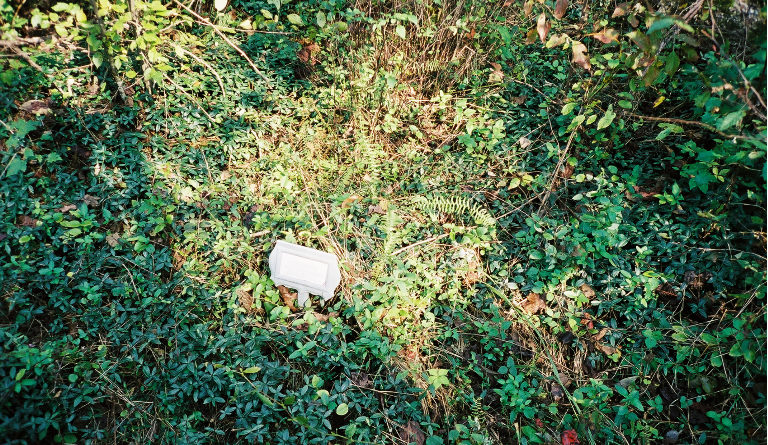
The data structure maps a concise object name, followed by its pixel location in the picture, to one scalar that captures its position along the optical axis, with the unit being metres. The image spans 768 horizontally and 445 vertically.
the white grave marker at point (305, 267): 2.72
